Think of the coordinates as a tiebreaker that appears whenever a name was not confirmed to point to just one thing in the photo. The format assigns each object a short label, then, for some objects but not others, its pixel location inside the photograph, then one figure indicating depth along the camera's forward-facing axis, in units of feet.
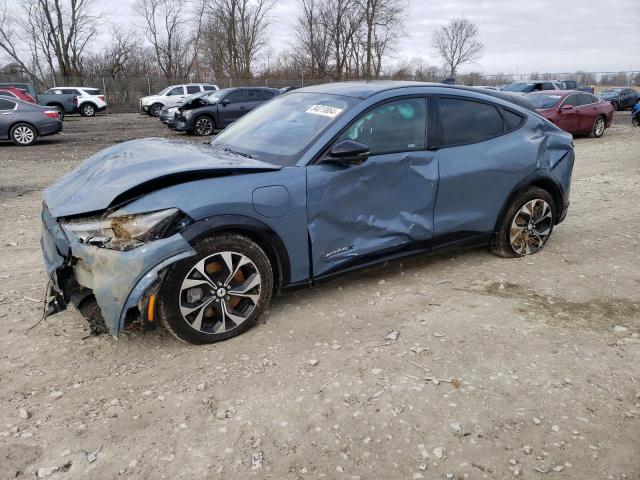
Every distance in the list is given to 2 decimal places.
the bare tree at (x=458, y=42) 219.41
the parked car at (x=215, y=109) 55.06
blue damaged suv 9.89
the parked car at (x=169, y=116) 58.03
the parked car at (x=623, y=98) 92.94
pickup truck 88.48
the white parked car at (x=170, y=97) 89.81
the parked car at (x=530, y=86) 70.74
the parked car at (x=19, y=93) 66.39
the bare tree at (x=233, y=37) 146.61
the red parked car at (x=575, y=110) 49.80
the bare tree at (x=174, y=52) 159.22
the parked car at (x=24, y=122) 46.65
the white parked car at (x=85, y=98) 93.15
